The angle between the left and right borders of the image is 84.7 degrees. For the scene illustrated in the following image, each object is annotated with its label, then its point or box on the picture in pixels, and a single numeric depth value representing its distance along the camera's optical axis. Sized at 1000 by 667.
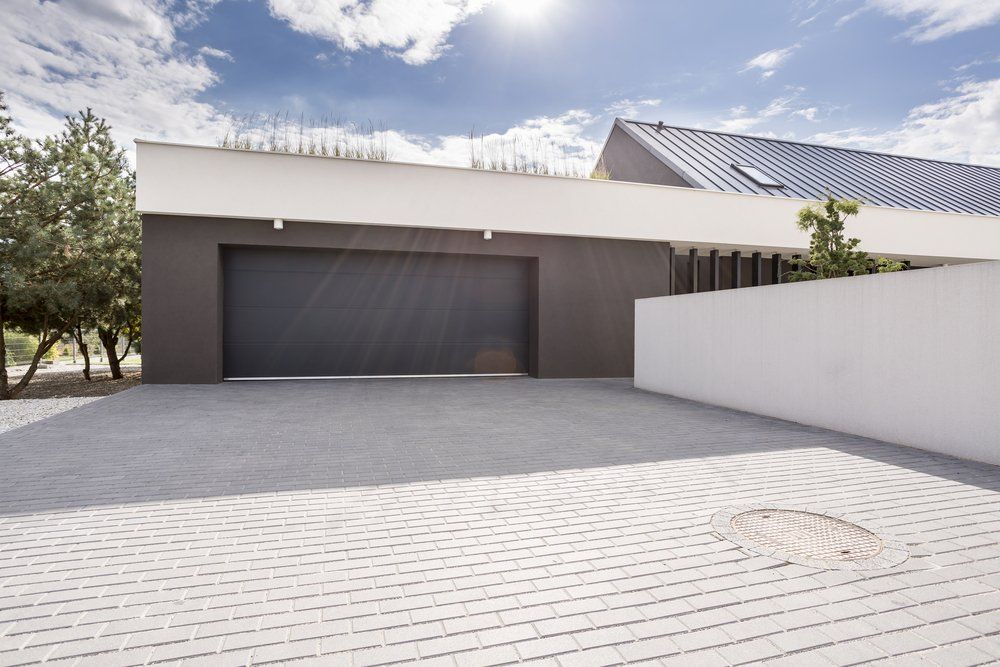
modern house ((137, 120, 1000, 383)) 10.31
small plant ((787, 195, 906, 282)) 8.89
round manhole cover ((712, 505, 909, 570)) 2.77
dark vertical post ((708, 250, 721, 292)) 13.58
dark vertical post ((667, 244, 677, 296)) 12.85
